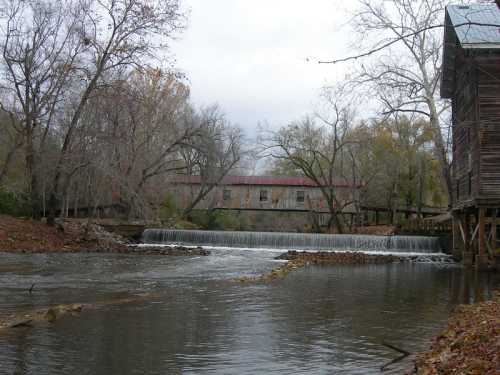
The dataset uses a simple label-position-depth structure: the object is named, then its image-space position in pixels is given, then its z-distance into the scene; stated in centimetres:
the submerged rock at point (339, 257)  2572
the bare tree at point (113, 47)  3075
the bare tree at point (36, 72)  3167
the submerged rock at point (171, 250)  2828
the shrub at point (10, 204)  3425
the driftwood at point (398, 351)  823
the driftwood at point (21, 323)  991
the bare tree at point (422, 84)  3180
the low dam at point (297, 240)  3152
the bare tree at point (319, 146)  4369
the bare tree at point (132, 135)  3027
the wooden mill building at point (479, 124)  2195
